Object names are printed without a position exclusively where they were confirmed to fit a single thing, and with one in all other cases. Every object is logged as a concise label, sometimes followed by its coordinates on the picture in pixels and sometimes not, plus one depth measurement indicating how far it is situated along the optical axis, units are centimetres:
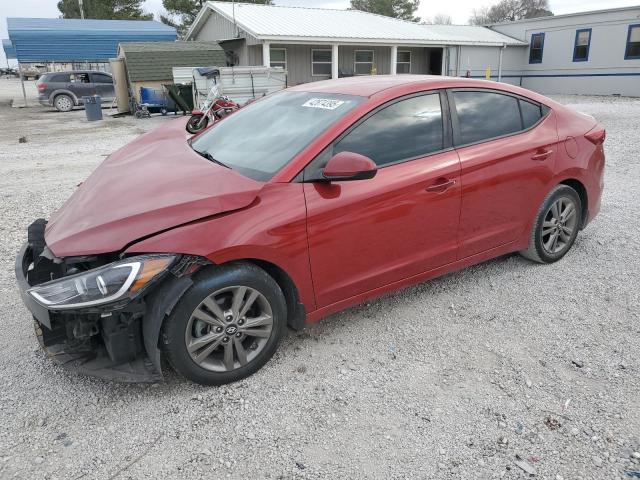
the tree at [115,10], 4566
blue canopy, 2383
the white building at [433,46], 2270
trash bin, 1777
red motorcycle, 1249
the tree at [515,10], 6062
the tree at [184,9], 3828
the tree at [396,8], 4769
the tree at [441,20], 6806
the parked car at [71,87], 2133
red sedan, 262
